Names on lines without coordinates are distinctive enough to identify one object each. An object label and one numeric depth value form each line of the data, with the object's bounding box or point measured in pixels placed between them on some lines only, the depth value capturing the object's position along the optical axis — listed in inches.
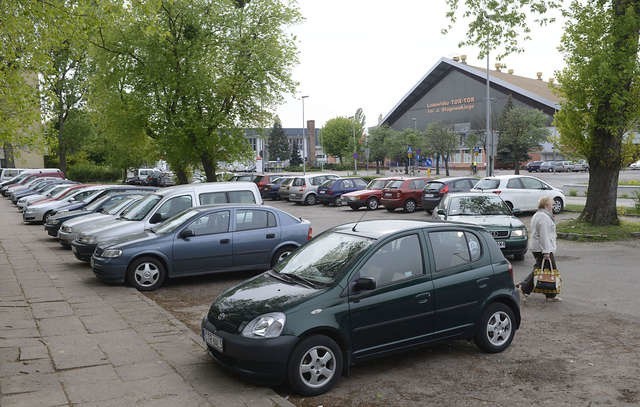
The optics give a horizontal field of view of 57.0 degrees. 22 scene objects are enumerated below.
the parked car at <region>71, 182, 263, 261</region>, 476.4
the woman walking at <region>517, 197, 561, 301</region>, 367.2
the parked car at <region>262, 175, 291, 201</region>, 1444.4
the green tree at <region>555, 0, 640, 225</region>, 629.3
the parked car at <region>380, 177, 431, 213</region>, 991.6
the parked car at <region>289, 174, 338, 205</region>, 1268.5
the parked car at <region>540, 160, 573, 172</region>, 2615.7
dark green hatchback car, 216.1
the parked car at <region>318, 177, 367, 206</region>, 1221.1
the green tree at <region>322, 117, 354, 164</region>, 3969.0
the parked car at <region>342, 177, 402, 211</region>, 1090.1
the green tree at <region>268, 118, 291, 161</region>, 4754.4
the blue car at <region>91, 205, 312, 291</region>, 410.6
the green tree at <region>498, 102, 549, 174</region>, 2258.9
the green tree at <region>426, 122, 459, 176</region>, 2455.7
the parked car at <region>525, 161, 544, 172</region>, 2709.2
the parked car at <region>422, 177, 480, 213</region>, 922.3
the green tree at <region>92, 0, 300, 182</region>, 1059.9
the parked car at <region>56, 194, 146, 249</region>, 536.4
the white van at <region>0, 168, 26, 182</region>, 2053.4
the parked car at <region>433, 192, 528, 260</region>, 493.4
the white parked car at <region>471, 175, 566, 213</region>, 867.4
